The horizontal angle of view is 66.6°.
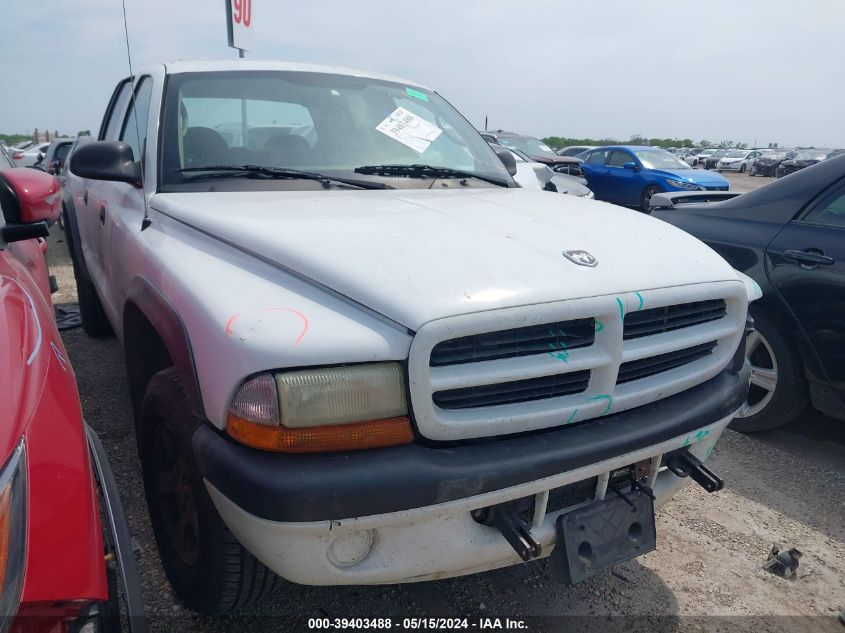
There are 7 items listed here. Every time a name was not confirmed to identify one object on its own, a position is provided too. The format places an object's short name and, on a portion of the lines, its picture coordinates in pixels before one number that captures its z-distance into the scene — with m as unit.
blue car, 12.66
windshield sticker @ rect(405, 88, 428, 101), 3.35
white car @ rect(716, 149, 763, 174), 35.48
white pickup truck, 1.51
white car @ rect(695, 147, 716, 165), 39.87
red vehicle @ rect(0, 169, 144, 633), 1.12
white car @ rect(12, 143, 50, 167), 14.18
